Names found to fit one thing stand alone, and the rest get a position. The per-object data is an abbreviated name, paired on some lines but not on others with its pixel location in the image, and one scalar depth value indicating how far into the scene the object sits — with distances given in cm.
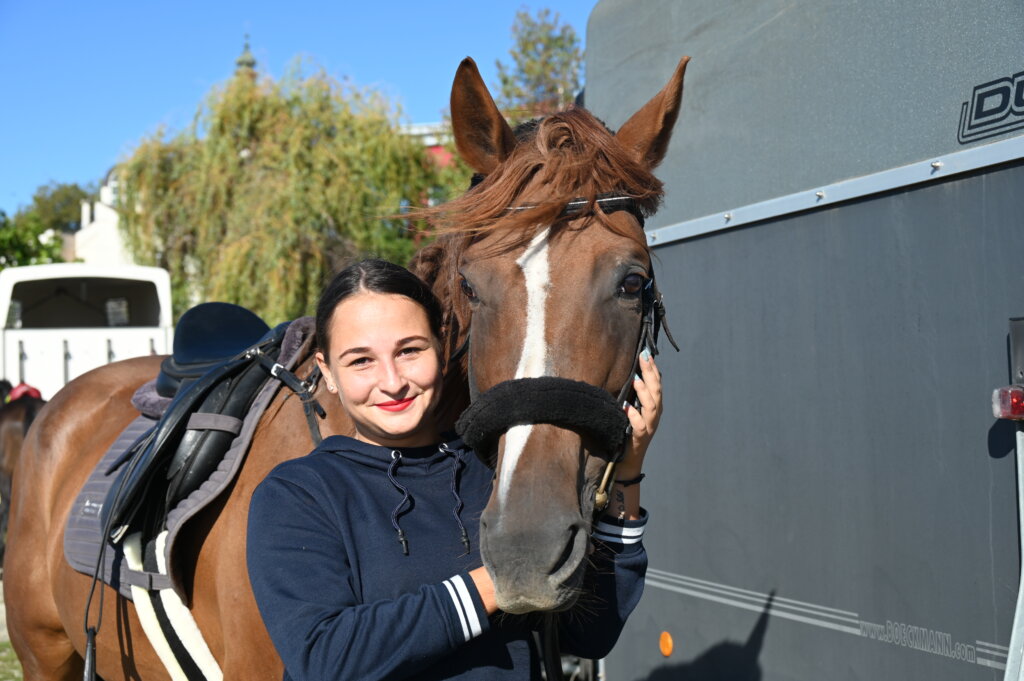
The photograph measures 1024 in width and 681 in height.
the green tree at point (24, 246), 1688
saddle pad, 228
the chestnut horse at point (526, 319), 140
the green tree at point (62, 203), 5247
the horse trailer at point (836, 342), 202
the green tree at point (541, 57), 1670
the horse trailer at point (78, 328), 965
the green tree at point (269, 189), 1410
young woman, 142
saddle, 234
